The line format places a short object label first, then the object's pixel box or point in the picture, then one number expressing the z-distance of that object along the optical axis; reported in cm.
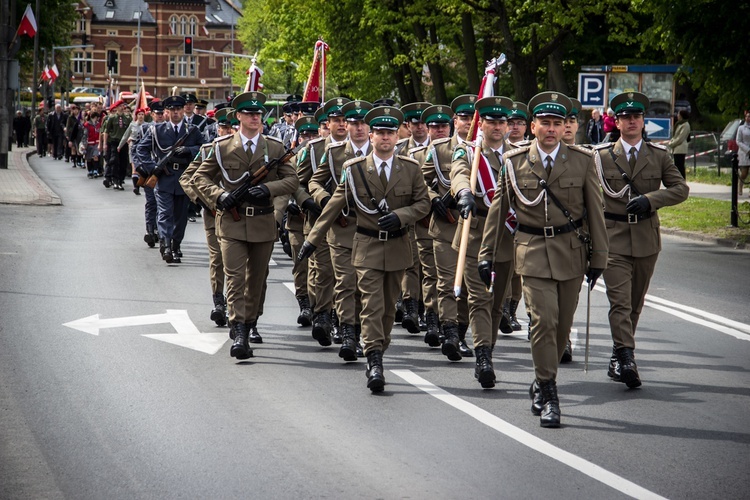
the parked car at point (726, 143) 3722
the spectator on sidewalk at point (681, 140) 3231
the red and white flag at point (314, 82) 2119
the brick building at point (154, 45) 14662
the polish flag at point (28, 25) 3853
